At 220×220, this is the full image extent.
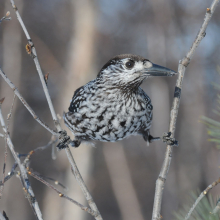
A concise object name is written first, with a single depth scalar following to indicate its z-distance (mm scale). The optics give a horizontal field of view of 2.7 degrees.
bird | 5382
